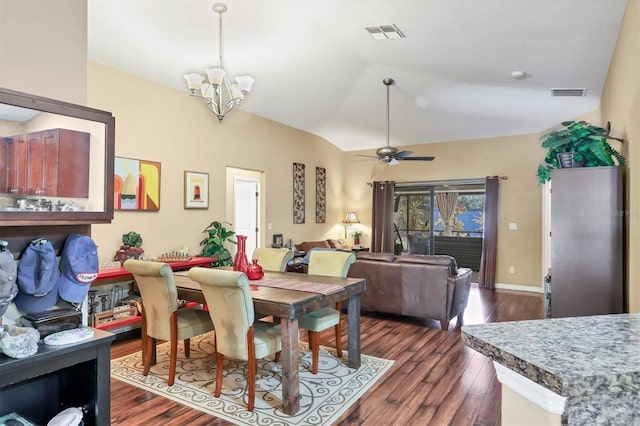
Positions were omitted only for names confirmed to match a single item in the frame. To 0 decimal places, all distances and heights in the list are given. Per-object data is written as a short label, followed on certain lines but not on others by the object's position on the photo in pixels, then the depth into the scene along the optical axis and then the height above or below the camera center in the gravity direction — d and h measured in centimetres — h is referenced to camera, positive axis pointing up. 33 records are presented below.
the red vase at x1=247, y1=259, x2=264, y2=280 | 351 -52
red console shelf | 387 -59
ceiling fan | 545 +93
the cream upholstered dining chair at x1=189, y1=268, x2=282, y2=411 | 258 -73
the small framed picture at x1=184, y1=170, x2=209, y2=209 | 537 +38
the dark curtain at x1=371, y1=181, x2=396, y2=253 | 847 +0
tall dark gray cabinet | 306 -19
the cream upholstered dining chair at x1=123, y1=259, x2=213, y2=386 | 299 -79
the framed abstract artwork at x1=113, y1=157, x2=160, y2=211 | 450 +39
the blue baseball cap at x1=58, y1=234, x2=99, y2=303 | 172 -24
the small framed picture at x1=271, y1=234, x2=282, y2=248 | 689 -45
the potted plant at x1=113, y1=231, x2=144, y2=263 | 435 -38
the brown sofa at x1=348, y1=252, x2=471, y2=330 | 447 -83
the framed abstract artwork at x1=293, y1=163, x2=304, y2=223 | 743 +48
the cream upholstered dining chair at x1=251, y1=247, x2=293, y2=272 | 417 -47
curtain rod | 757 +74
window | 798 -8
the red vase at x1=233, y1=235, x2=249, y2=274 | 352 -41
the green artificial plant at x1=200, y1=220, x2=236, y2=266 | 546 -41
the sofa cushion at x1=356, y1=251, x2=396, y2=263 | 485 -51
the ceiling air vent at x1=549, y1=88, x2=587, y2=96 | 489 +164
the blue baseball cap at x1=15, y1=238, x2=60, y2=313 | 160 -26
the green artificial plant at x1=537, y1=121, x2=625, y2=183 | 317 +62
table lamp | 884 -5
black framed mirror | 146 +23
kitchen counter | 72 -30
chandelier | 349 +127
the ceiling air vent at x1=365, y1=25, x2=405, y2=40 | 397 +199
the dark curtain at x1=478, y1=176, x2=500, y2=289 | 722 -25
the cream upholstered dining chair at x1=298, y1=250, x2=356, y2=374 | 320 -85
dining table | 262 -63
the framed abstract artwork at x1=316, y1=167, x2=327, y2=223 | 812 +49
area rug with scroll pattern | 261 -135
